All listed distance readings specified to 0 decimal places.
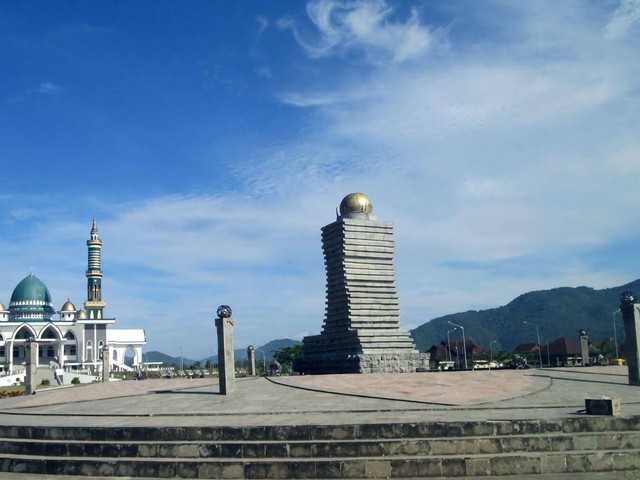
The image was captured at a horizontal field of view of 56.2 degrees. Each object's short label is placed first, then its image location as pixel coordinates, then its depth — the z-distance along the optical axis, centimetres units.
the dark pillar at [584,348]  3278
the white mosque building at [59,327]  8231
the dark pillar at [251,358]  3644
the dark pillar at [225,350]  1994
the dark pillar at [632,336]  2103
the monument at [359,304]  3512
